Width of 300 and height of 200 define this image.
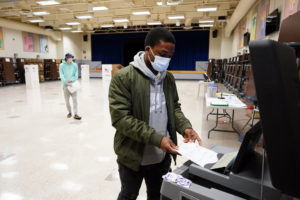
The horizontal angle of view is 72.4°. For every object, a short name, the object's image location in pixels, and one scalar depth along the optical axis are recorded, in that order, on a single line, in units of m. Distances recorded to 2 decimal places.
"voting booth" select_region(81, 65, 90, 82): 14.15
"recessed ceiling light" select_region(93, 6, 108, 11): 9.62
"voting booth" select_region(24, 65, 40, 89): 10.19
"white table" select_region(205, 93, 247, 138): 3.22
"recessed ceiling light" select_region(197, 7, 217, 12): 9.56
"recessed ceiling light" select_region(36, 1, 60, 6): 8.79
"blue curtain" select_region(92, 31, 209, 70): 17.27
